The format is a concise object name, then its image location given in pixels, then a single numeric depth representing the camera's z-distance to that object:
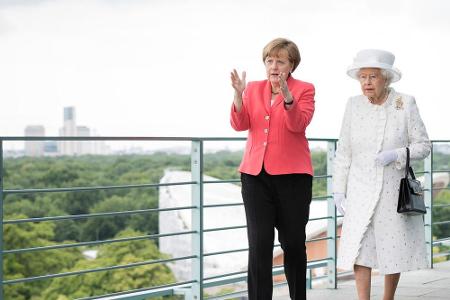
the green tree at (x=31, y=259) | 60.47
